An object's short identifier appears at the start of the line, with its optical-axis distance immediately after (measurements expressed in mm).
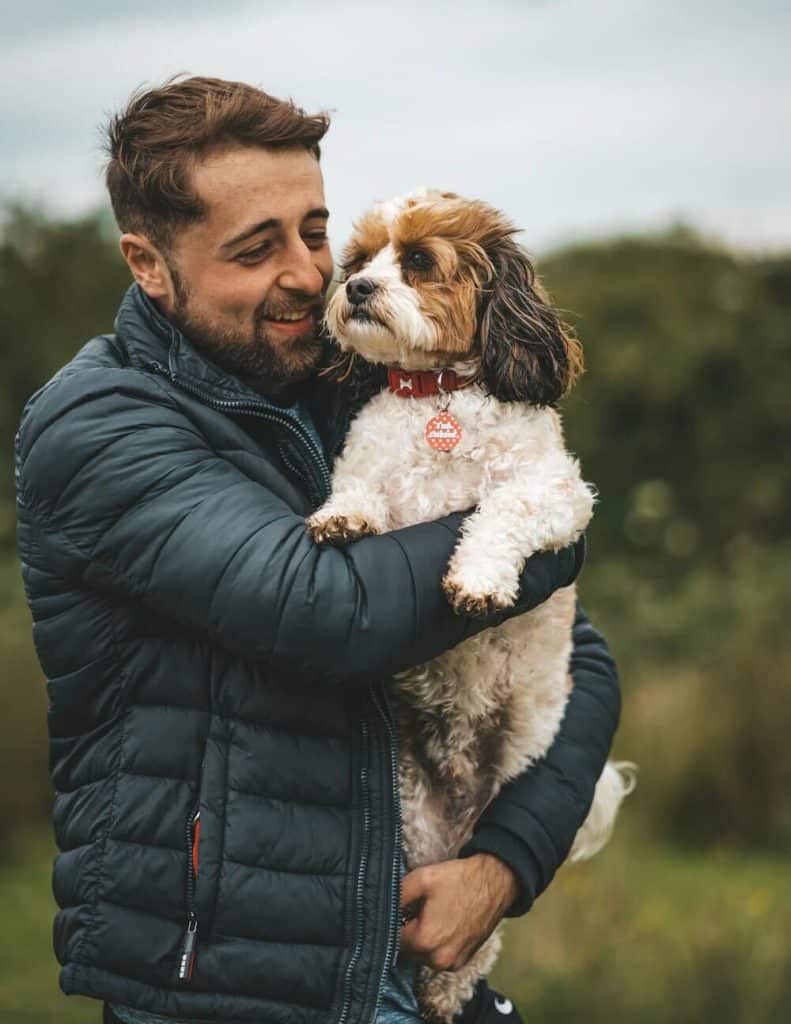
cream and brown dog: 2986
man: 2285
